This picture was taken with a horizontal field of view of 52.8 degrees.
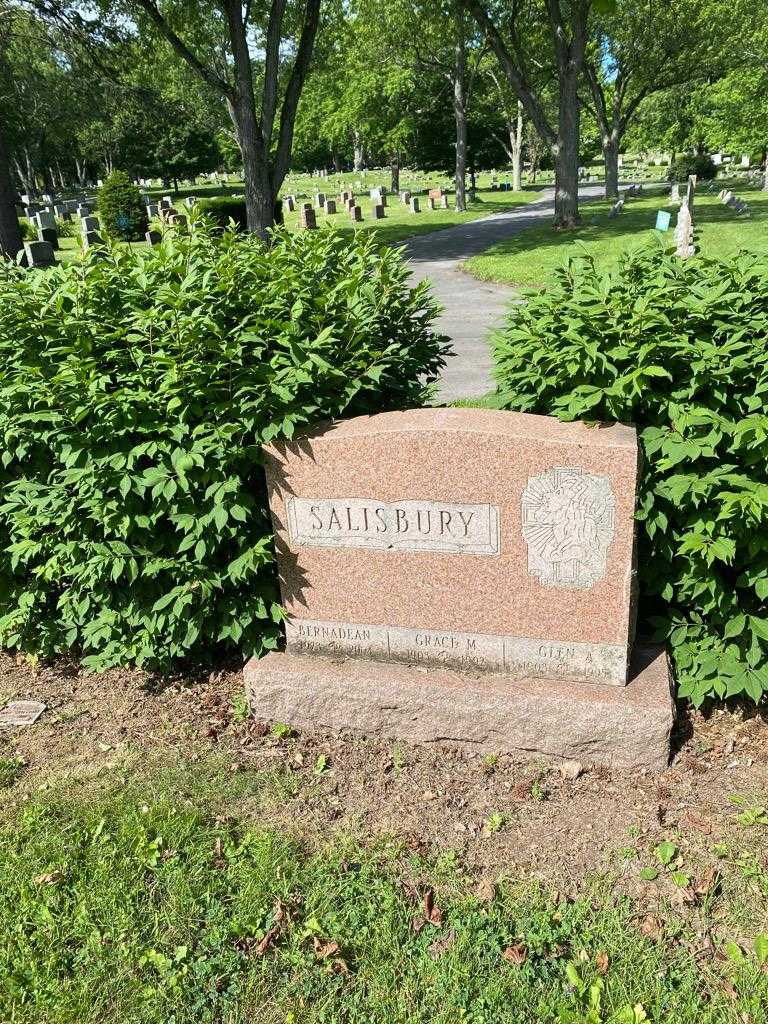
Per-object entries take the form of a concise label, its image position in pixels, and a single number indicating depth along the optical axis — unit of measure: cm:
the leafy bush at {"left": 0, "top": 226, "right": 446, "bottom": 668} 353
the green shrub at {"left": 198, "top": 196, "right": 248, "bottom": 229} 2864
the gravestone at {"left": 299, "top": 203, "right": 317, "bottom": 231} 3148
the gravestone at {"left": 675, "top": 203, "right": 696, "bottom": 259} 1221
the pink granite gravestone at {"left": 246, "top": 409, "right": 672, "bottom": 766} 333
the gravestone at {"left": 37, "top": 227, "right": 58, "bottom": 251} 2869
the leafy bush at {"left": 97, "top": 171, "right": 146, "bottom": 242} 3184
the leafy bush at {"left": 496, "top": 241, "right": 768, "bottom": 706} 316
